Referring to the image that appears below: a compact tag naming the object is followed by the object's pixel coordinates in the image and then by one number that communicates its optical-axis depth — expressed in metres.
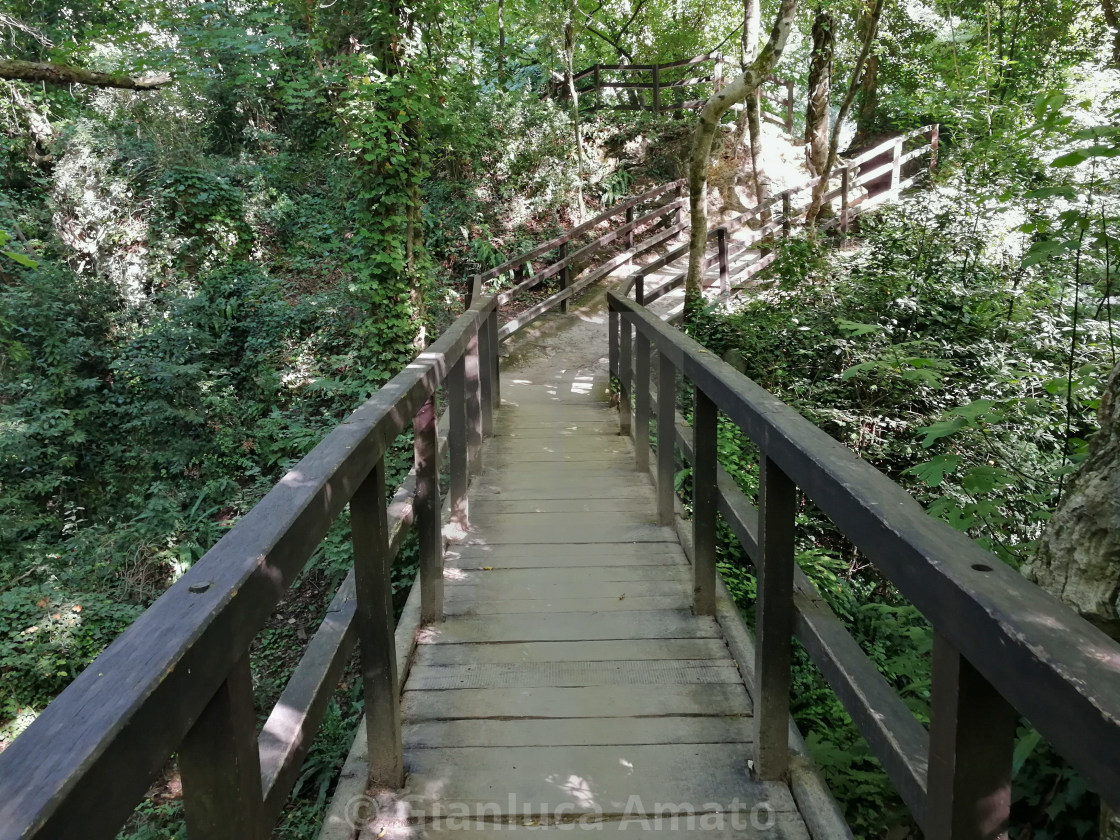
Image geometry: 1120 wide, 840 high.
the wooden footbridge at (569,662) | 0.94
